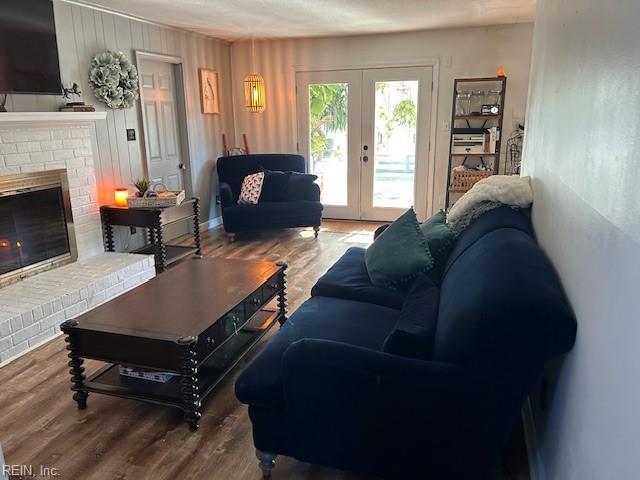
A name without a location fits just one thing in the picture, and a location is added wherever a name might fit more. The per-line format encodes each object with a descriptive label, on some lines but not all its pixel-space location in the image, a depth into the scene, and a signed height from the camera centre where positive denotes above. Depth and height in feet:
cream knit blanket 7.91 -1.17
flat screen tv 10.41 +1.80
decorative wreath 13.37 +1.38
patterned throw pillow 17.71 -2.23
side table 13.48 -2.61
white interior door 15.90 +0.18
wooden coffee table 6.89 -3.04
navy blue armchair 17.20 -2.74
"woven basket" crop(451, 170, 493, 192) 17.85 -1.85
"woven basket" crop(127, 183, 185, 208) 13.74 -2.01
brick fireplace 9.64 -2.87
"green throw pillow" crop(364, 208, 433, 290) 7.91 -2.14
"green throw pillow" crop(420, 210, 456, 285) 8.18 -2.05
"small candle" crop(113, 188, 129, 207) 14.02 -1.96
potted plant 13.93 -1.68
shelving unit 17.12 +0.13
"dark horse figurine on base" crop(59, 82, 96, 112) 12.14 +0.62
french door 18.93 -0.40
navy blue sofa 4.50 -2.67
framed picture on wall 18.48 +1.44
